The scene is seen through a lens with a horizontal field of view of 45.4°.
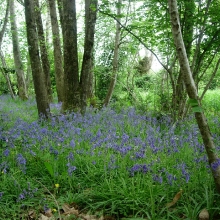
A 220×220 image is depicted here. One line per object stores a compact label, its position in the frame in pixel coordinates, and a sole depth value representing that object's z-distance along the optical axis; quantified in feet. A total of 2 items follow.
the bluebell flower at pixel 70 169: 10.11
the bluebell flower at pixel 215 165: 8.52
